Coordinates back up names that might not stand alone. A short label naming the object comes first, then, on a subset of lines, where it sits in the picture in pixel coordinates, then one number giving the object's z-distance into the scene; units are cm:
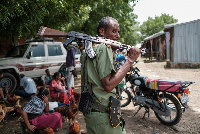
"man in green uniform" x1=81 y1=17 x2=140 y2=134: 141
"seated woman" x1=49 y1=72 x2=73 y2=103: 508
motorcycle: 361
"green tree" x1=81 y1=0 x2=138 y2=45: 1248
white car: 718
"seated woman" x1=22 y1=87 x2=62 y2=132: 341
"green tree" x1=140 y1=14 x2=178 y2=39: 4781
